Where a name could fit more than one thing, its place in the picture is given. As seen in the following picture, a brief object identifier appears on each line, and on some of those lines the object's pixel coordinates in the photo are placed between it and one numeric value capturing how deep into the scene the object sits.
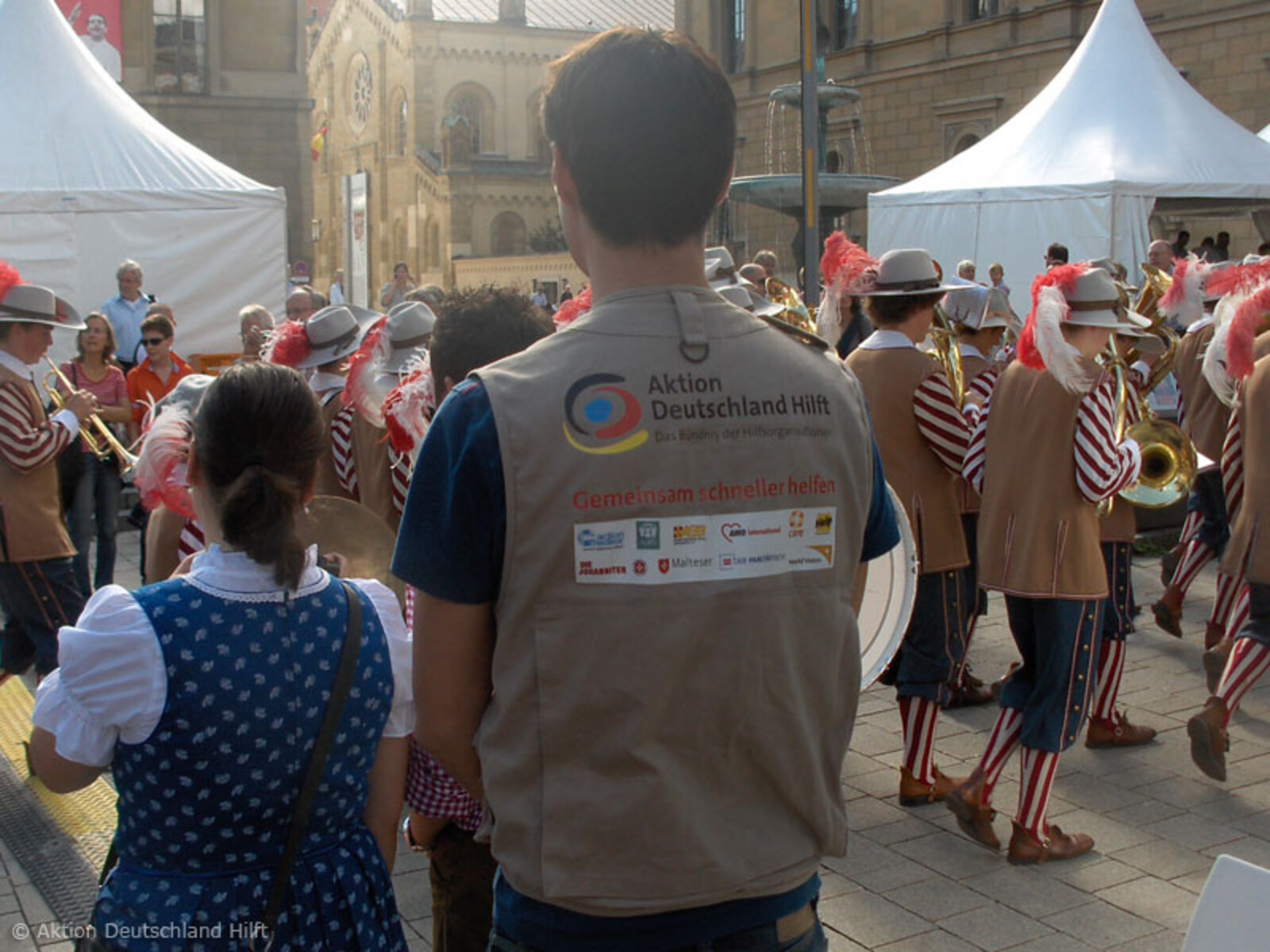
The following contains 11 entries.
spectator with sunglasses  8.99
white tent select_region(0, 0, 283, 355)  12.81
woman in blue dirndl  2.11
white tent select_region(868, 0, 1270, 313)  14.23
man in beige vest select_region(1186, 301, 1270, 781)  5.14
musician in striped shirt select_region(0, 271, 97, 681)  5.62
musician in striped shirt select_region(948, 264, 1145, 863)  4.49
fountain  16.81
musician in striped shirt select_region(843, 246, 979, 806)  5.11
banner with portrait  24.48
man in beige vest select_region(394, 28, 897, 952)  1.68
